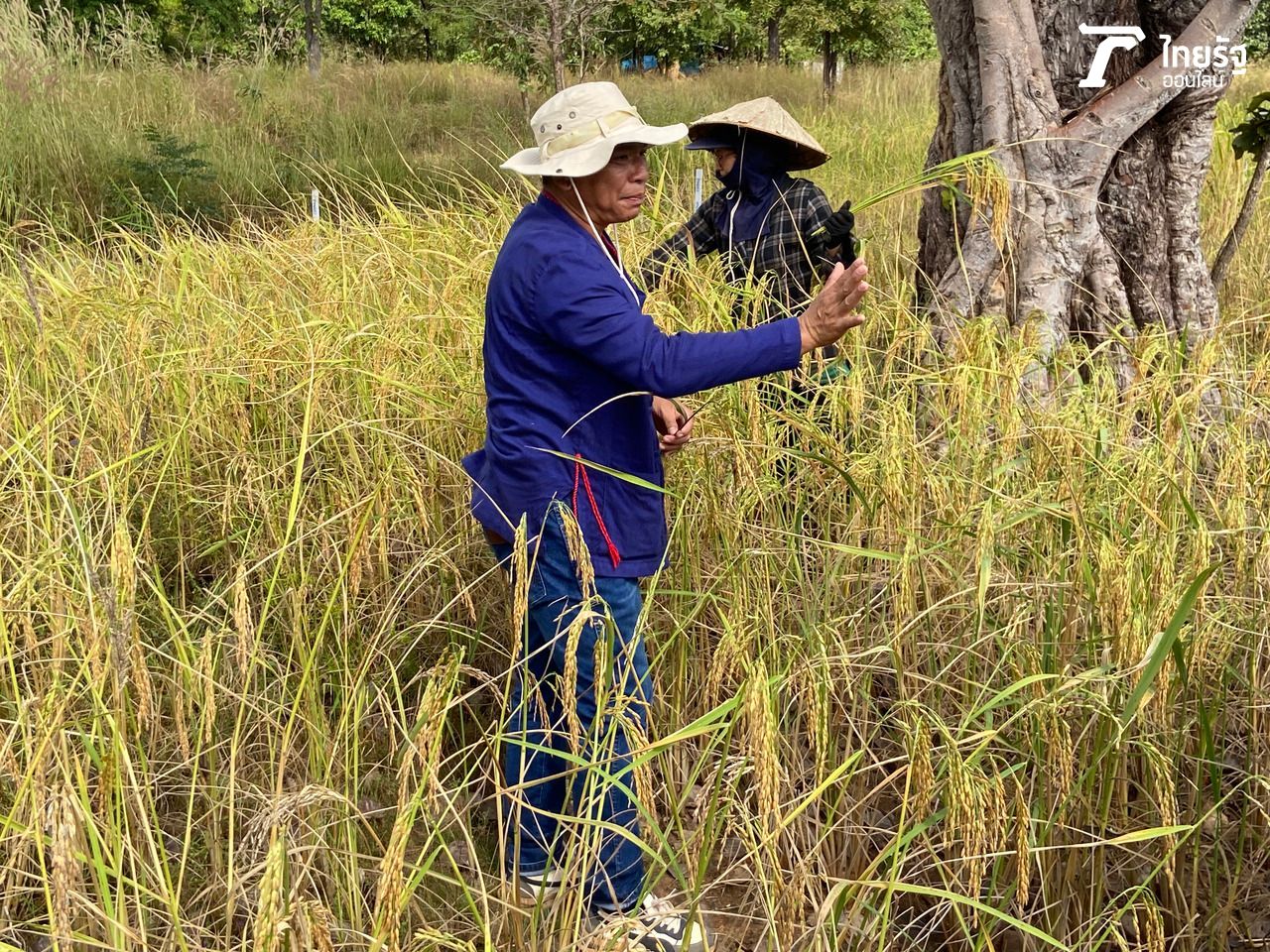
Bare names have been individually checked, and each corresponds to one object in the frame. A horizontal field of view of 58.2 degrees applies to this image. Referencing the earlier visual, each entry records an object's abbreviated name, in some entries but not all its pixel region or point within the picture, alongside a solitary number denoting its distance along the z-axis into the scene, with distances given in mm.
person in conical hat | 3184
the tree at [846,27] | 13906
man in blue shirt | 1752
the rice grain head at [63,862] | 1050
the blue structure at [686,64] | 23964
